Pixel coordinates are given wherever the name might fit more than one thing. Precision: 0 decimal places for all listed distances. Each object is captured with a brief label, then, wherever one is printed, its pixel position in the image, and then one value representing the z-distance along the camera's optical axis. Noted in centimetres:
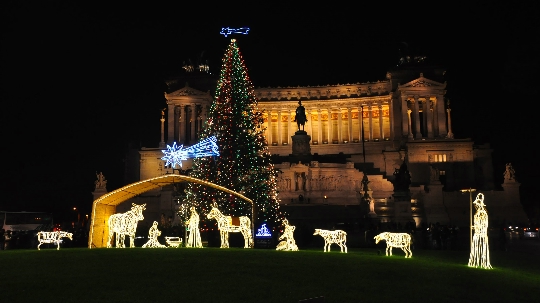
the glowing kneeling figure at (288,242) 2766
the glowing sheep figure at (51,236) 2591
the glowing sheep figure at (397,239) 2489
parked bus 5009
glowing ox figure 2705
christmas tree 3709
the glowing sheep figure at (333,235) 2700
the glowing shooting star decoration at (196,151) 3772
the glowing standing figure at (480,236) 2158
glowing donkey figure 2873
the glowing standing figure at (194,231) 2919
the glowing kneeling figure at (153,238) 2770
